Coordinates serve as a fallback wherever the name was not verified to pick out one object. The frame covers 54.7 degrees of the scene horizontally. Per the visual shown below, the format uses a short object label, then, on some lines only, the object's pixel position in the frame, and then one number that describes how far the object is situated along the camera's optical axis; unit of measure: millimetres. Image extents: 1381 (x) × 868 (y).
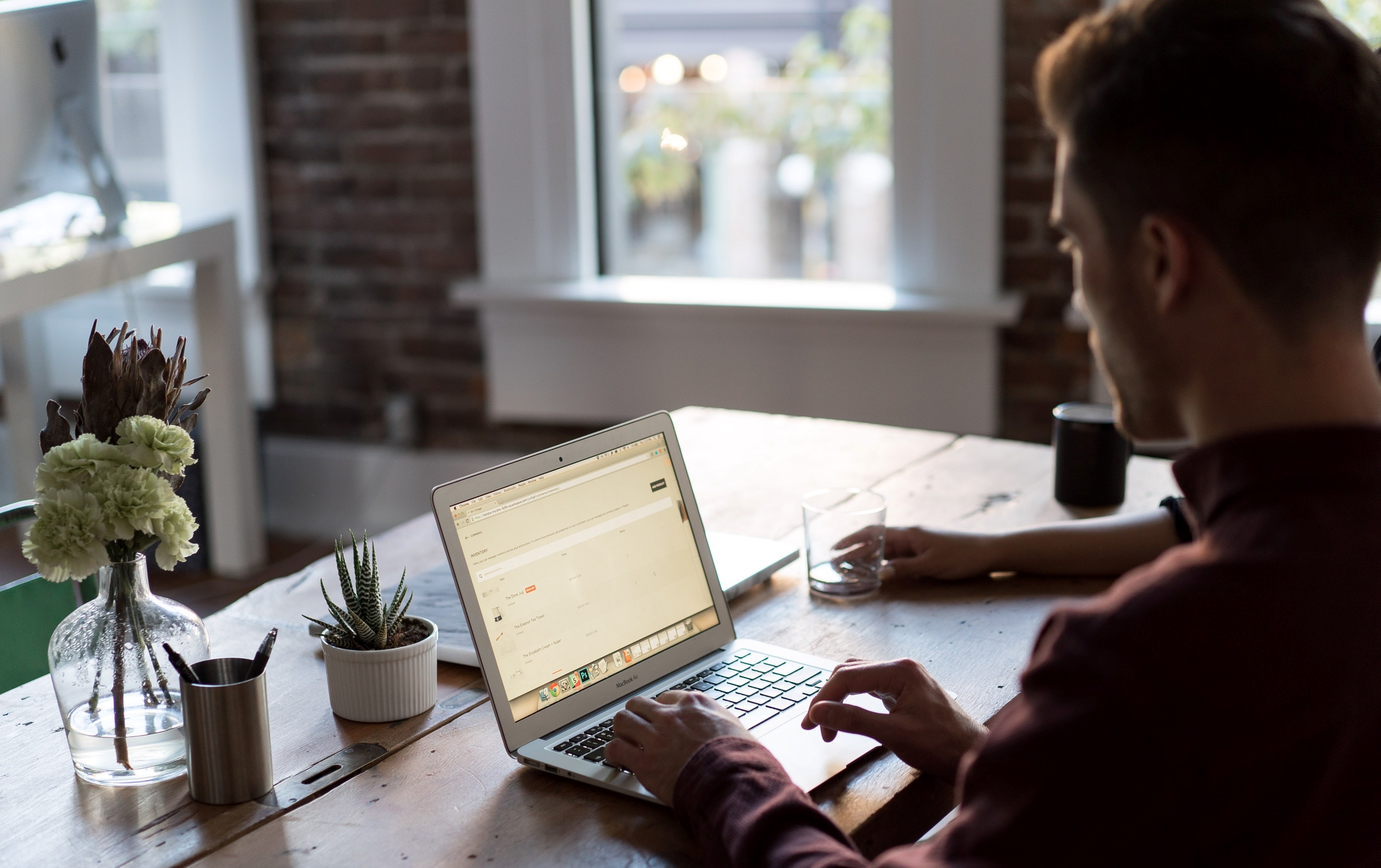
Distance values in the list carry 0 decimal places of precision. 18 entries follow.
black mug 1777
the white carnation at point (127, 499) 1062
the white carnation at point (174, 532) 1089
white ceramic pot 1210
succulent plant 1217
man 744
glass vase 1118
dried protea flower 1101
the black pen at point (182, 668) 1066
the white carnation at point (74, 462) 1069
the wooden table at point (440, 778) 1020
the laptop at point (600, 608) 1146
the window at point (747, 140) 3227
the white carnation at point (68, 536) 1055
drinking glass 1530
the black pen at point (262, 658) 1073
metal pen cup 1062
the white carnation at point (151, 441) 1085
